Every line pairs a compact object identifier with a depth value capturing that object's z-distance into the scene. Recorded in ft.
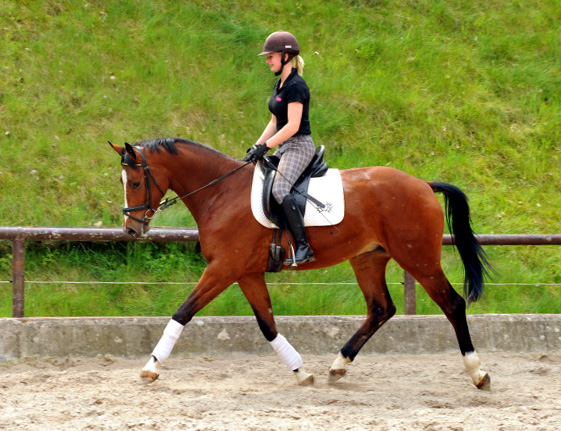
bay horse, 33.45
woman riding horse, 33.50
